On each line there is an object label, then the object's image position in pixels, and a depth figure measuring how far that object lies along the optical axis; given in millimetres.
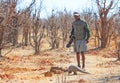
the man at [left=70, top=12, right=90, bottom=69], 11609
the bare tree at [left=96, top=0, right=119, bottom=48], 29359
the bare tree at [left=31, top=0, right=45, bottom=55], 25766
